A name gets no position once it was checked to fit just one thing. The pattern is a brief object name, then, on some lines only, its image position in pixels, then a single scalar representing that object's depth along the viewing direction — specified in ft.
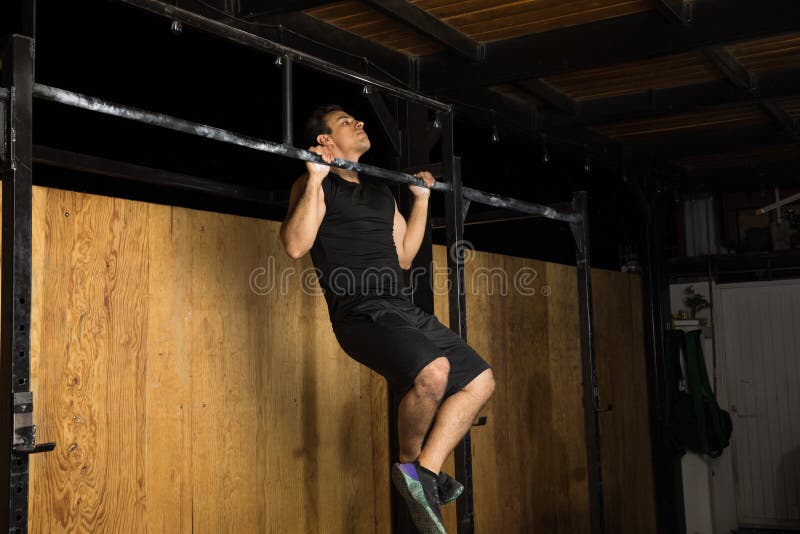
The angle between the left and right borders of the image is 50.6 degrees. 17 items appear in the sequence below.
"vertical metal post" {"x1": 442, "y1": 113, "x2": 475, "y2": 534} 10.37
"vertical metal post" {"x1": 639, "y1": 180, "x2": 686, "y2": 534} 23.07
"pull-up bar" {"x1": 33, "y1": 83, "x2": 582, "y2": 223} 6.75
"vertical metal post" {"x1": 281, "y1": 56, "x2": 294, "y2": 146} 8.63
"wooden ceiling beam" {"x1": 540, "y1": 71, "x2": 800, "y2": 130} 15.90
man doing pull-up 9.20
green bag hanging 23.30
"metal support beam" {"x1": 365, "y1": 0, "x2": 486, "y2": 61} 11.98
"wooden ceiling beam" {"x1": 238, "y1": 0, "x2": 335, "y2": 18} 10.92
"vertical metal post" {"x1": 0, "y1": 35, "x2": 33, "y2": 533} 6.18
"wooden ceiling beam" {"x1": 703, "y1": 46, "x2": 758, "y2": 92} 14.54
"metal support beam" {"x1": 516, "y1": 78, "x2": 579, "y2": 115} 16.30
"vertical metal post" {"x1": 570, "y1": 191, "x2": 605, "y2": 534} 13.10
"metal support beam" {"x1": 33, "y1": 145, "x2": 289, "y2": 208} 9.62
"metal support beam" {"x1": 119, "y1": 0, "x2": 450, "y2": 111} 7.67
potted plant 25.77
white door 24.64
